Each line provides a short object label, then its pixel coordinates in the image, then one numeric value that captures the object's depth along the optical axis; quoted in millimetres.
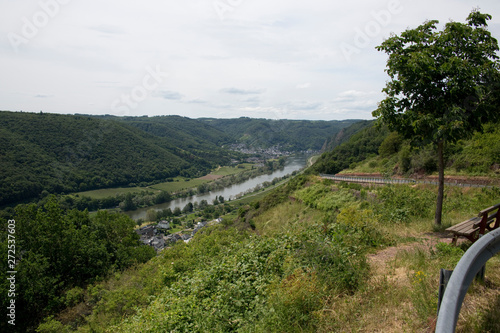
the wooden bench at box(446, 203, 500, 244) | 4910
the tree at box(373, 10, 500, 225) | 5844
